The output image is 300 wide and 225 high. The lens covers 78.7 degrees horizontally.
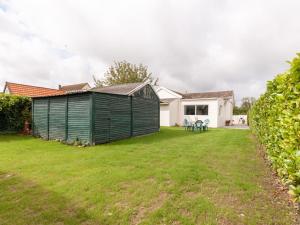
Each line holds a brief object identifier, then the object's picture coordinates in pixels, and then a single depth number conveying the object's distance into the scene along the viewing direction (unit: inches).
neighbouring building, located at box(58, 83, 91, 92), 1304.9
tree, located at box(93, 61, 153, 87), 1323.8
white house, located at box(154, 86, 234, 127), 824.3
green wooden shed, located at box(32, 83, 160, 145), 365.7
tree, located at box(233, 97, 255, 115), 1744.6
